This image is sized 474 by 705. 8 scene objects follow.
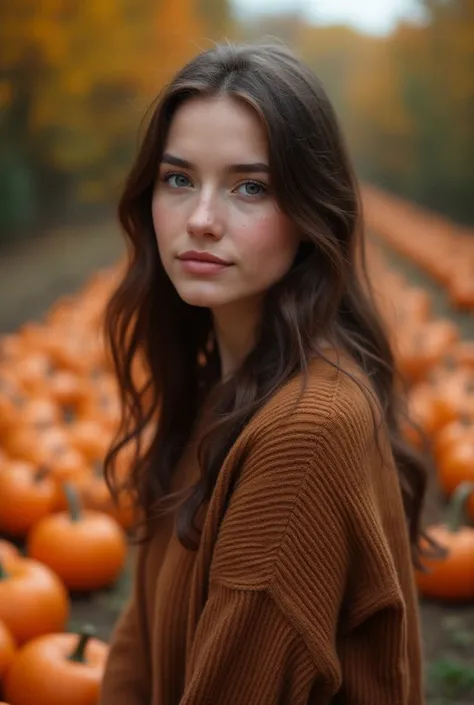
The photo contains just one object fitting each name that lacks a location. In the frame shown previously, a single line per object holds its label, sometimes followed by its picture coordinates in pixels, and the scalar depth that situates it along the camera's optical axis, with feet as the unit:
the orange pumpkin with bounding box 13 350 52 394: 17.46
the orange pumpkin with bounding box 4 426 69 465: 13.28
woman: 4.94
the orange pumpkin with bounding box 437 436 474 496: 13.55
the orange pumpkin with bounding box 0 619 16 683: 8.18
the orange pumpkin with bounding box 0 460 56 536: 11.99
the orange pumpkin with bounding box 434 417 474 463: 14.61
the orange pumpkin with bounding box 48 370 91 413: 17.70
